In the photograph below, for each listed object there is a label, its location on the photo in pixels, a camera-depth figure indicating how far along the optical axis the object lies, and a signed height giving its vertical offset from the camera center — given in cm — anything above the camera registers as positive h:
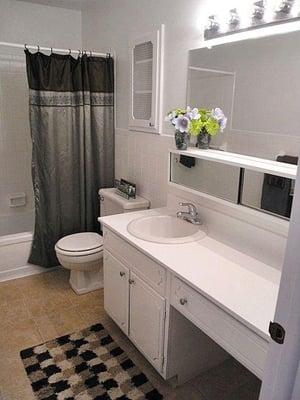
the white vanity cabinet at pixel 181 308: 116 -85
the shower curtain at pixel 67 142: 259 -25
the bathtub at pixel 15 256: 271 -123
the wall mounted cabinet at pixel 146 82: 225 +24
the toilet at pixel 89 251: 242 -103
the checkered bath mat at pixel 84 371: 169 -145
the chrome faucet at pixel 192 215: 194 -60
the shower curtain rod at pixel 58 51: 243 +49
